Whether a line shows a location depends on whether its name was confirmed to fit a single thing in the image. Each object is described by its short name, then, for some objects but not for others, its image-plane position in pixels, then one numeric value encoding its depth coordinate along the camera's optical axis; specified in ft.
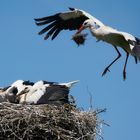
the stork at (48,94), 42.01
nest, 39.29
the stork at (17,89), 42.63
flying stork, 43.99
